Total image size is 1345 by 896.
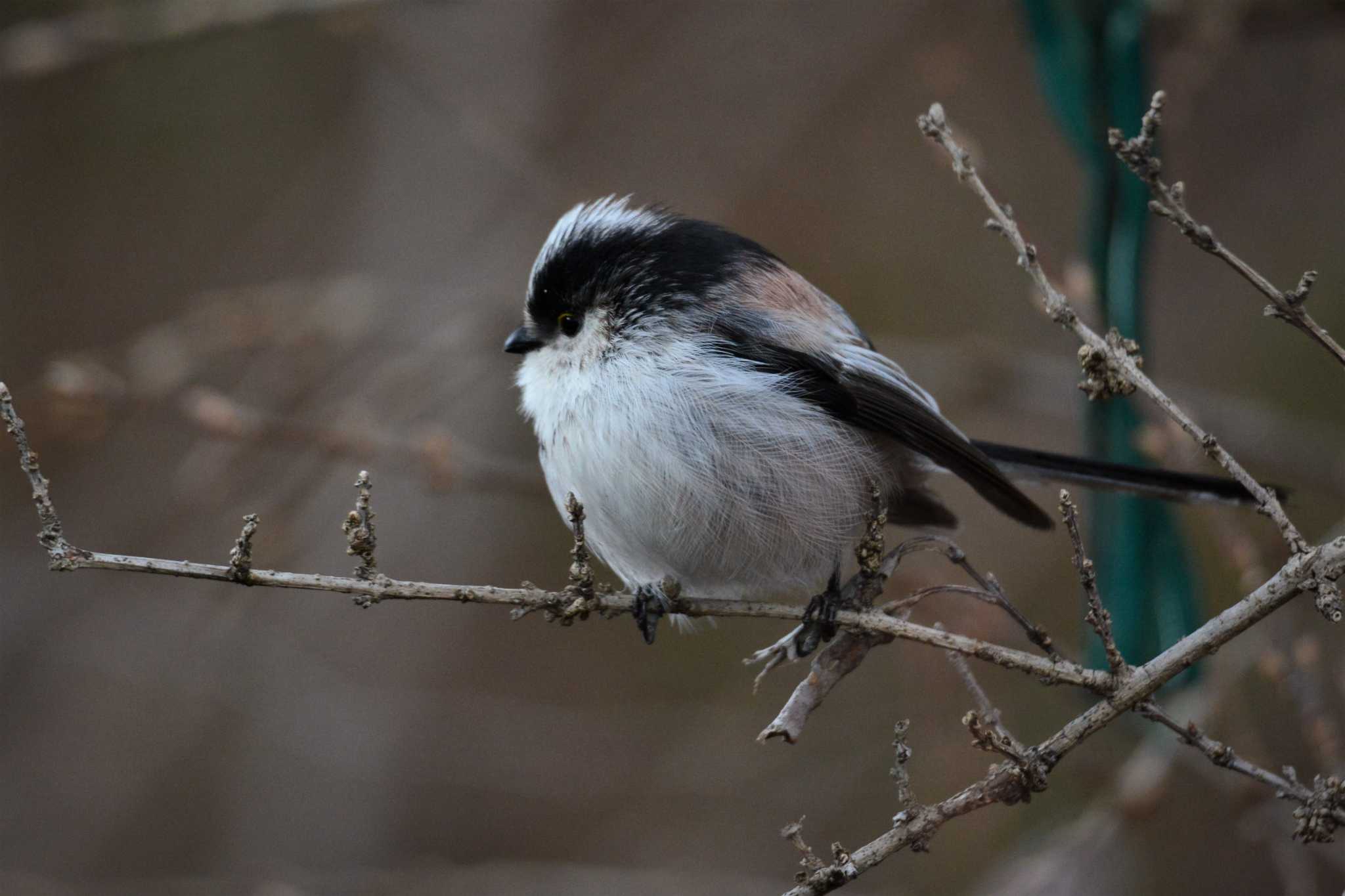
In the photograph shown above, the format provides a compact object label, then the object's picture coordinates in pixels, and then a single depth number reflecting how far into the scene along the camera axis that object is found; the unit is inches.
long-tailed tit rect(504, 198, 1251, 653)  129.1
